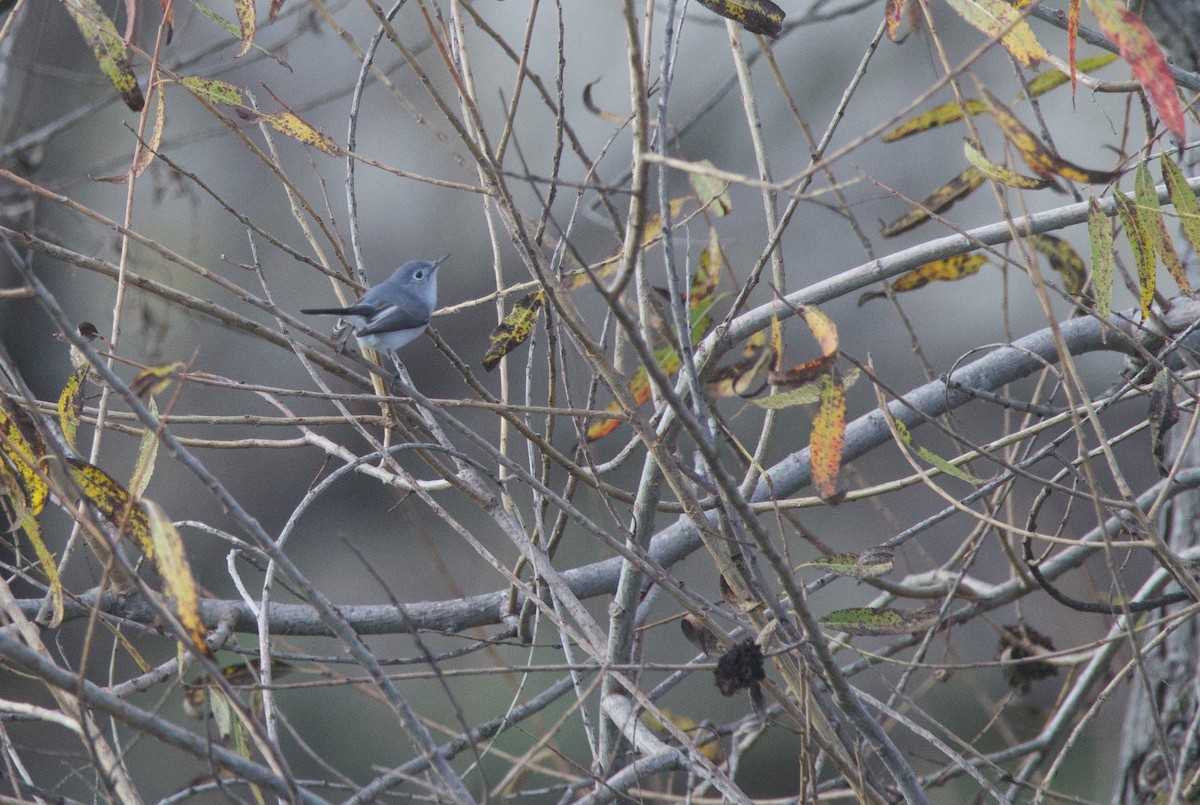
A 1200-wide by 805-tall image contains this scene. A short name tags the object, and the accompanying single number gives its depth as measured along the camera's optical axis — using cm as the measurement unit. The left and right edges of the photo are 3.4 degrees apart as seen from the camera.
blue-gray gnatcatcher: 1314
